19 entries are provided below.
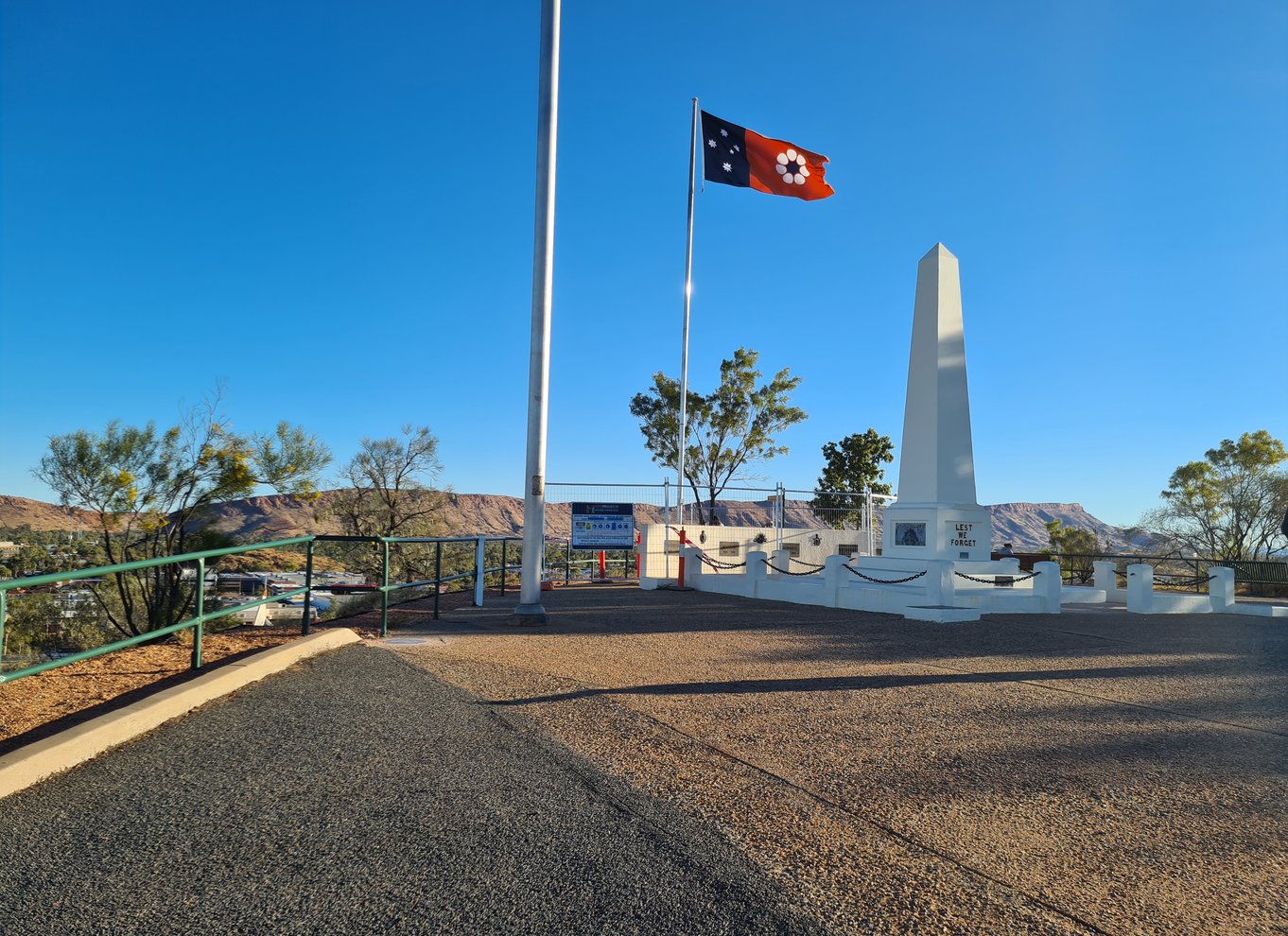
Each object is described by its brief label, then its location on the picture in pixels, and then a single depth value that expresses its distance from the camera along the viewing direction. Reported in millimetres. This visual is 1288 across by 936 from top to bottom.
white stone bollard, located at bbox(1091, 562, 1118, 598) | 17344
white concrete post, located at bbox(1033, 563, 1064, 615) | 13391
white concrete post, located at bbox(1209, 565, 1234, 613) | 15102
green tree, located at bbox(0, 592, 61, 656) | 15609
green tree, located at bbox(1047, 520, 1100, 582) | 36781
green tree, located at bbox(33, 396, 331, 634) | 15930
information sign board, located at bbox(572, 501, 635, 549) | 19297
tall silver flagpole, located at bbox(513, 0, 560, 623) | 9836
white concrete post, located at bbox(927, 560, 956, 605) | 11992
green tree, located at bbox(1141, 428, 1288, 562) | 31078
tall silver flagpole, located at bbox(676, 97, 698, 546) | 19906
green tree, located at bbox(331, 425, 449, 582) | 30094
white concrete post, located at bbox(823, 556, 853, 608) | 13766
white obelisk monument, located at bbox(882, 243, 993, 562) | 14289
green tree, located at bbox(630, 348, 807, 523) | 30750
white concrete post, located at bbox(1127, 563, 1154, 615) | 14461
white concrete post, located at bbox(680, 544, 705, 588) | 17391
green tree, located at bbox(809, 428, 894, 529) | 35000
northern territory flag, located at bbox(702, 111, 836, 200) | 19312
